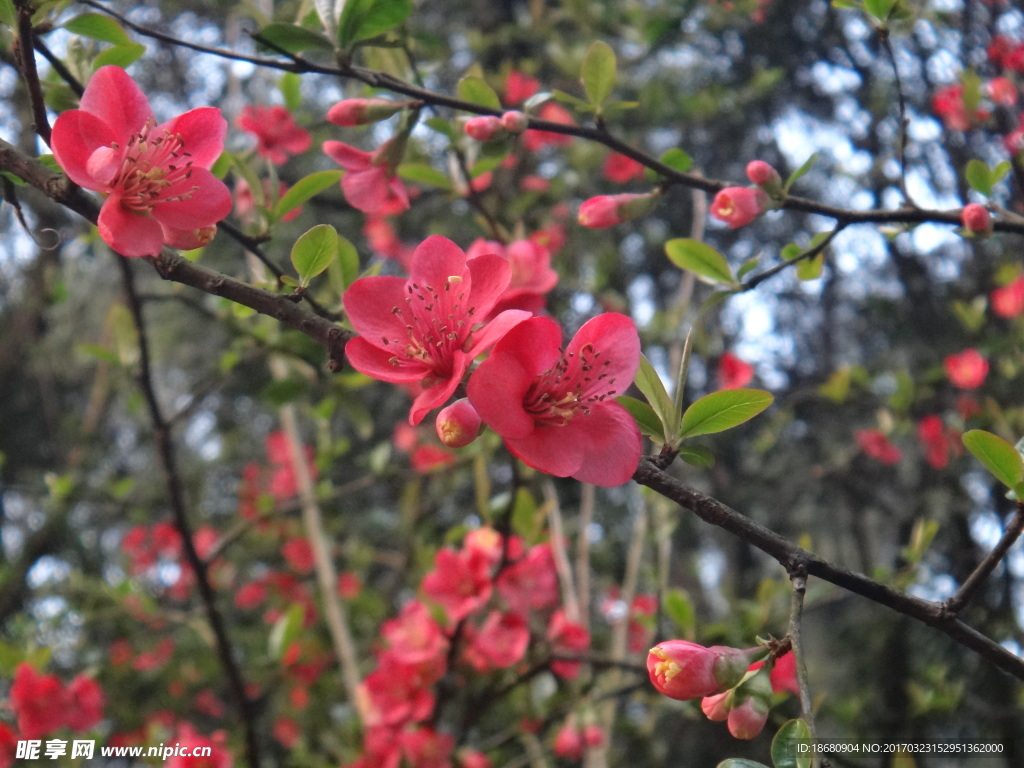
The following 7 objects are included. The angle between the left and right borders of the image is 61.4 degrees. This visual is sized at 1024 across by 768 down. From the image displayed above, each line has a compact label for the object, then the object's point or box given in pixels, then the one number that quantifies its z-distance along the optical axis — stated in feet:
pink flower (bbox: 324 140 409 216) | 1.03
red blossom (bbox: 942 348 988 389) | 2.08
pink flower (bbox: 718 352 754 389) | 2.47
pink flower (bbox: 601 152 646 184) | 2.45
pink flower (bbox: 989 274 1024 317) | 2.01
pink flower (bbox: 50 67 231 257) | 0.67
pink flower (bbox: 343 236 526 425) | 0.70
